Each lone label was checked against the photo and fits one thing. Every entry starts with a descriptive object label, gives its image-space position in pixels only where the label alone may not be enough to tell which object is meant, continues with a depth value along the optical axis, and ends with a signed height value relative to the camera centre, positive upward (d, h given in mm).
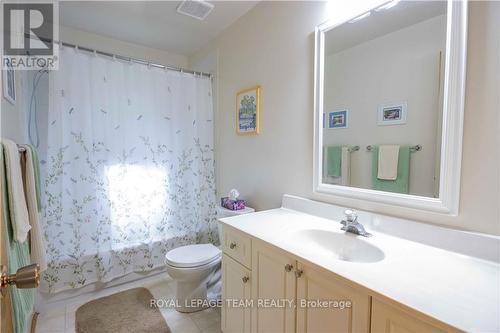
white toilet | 1751 -815
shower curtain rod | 1837 +818
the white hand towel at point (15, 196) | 933 -166
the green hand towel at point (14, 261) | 861 -412
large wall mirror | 1018 +264
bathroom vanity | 699 -405
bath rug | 1686 -1180
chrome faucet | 1197 -336
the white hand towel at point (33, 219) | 1153 -307
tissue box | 1988 -394
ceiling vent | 1877 +1159
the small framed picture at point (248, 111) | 1986 +373
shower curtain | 1871 -118
